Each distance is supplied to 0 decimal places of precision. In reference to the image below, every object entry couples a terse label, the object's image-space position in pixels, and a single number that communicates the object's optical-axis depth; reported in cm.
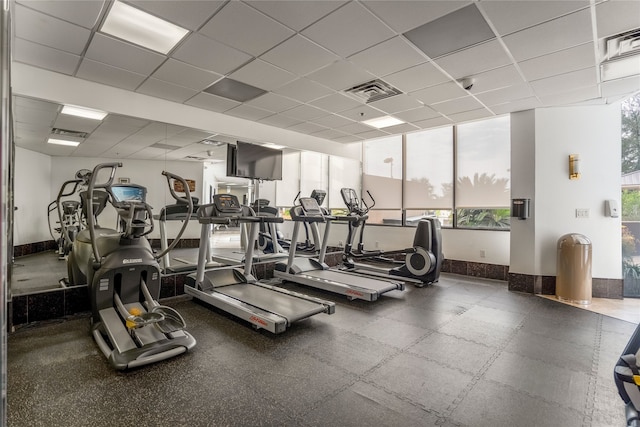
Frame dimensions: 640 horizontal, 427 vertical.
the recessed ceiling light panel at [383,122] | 597
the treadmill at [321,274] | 445
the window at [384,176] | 758
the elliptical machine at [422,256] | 532
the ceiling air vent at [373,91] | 438
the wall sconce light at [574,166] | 484
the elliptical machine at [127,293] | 262
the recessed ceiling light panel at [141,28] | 283
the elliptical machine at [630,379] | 171
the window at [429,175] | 666
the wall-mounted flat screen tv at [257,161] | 495
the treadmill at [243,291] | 330
